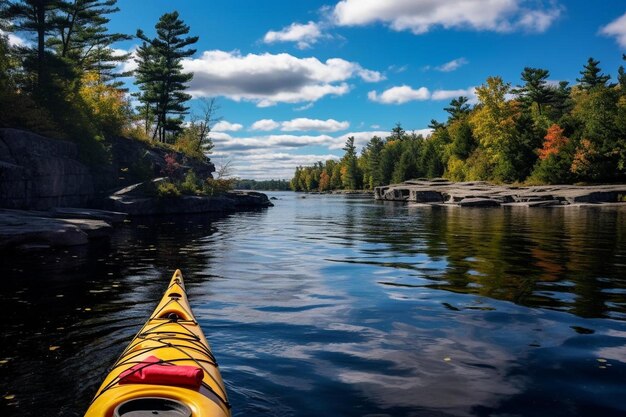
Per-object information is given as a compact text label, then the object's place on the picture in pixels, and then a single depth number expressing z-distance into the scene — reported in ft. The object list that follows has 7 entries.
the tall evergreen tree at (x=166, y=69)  184.65
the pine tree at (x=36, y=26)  109.09
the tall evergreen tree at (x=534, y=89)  243.60
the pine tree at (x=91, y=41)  154.30
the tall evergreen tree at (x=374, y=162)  365.26
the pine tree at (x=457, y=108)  326.65
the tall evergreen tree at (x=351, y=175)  434.71
